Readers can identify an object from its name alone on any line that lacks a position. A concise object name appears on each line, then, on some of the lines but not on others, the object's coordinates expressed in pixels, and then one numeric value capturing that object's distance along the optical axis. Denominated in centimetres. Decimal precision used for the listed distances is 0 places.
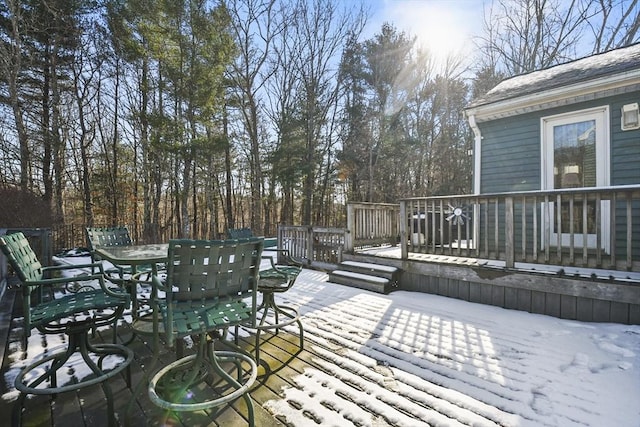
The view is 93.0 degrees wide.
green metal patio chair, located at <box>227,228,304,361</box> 274
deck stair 482
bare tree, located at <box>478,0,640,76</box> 1035
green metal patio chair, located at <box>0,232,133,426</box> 181
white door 477
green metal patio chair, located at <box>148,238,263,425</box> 161
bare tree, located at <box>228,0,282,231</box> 1201
